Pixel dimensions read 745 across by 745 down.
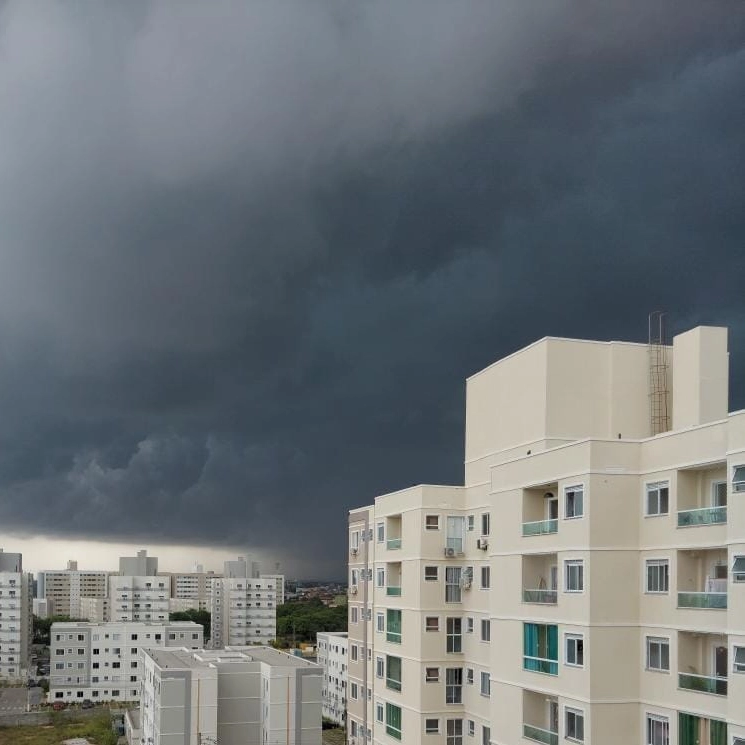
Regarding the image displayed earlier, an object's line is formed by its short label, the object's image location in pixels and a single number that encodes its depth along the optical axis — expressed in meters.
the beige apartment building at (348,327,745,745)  14.86
